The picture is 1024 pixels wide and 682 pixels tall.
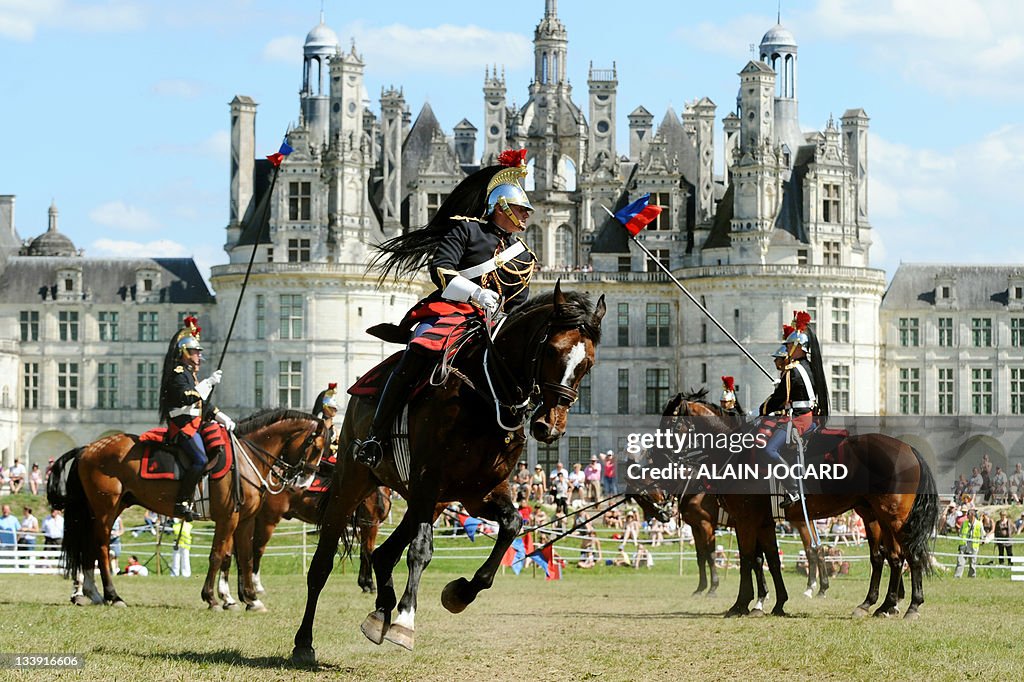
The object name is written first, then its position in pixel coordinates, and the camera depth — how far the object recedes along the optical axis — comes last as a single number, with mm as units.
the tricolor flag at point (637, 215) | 27702
